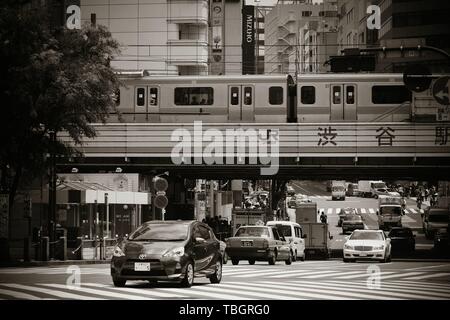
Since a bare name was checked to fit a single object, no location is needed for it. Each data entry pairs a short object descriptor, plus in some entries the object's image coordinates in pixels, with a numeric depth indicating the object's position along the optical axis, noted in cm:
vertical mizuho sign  8144
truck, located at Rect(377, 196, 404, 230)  7831
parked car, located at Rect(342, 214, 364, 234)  7686
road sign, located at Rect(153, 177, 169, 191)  3588
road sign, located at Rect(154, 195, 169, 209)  3581
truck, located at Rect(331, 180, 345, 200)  11989
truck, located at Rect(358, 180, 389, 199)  12396
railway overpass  4619
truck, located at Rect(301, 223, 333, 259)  4922
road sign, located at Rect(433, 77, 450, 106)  2072
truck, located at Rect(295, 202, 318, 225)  6000
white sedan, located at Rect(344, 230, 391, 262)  3638
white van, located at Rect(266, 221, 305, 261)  4019
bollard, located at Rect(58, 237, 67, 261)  3494
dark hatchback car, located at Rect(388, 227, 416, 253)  5403
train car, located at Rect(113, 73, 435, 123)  4628
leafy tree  3075
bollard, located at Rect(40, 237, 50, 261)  3366
